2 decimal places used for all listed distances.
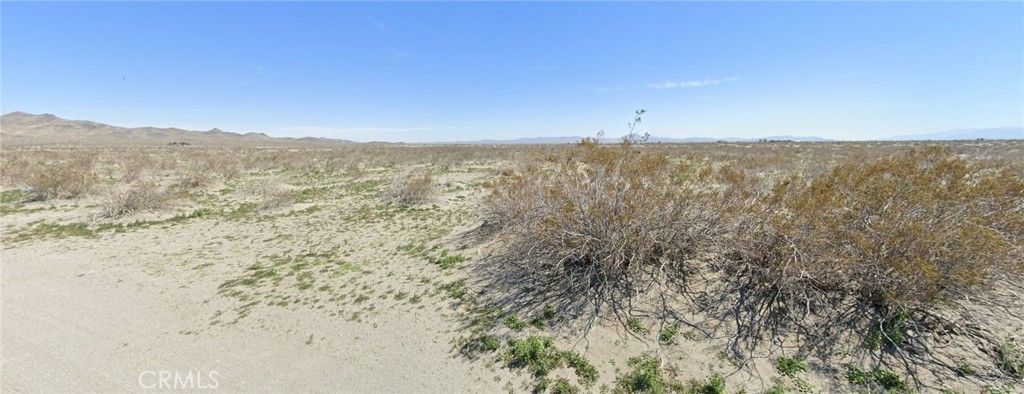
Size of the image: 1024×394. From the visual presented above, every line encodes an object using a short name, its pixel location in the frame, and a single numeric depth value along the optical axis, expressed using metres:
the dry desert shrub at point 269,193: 12.18
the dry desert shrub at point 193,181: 15.04
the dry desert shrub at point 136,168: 16.36
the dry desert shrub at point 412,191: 12.41
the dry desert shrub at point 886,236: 3.68
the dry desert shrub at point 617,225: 5.15
